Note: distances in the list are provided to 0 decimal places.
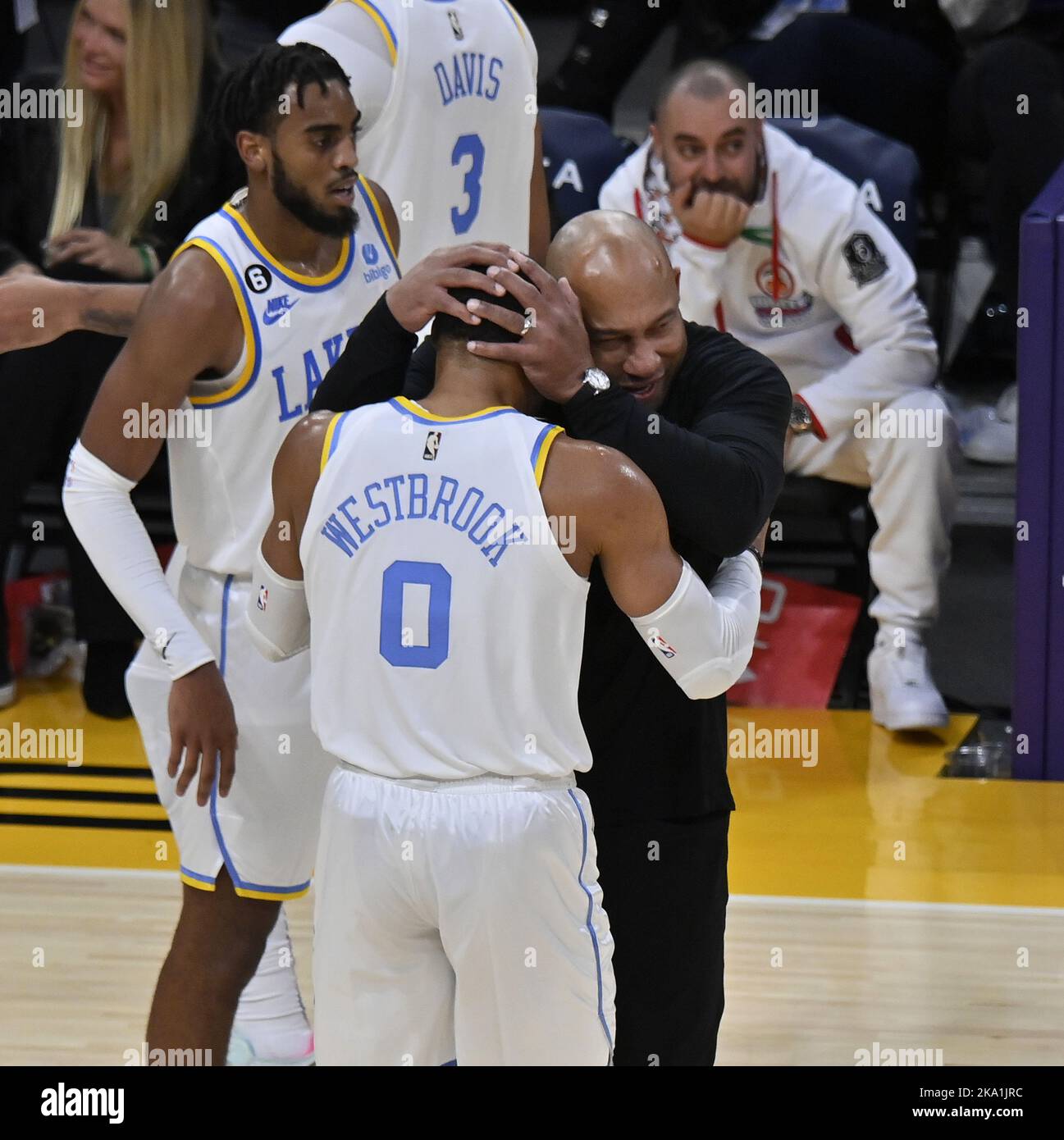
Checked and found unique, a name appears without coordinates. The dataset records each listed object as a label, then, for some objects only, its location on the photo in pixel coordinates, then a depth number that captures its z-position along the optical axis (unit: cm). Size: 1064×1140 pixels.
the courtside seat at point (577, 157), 1182
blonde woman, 948
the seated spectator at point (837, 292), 1056
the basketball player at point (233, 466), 574
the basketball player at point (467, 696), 451
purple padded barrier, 975
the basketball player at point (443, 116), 713
